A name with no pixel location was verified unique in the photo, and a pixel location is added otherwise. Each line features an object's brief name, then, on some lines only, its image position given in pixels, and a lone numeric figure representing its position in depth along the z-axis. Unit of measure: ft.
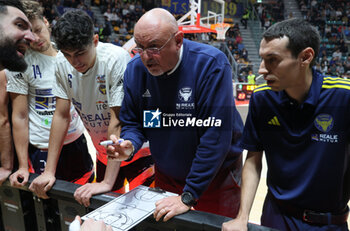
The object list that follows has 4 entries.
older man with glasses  4.43
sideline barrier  3.86
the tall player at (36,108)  5.90
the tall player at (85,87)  4.88
